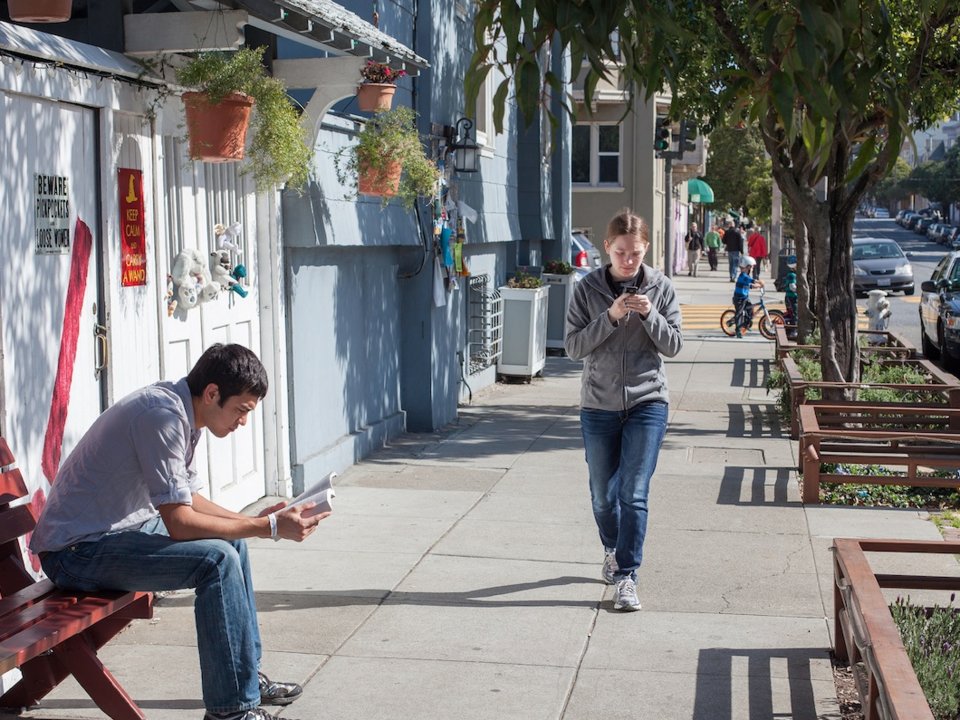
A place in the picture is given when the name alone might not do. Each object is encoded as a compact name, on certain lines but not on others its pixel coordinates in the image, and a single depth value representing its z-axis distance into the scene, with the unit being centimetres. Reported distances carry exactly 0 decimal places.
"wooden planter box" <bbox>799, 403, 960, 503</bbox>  880
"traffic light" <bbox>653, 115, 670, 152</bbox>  2610
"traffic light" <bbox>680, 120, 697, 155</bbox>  2838
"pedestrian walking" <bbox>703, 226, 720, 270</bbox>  4428
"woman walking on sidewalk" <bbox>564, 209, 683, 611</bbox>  621
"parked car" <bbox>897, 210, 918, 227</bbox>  10434
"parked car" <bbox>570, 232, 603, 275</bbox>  2317
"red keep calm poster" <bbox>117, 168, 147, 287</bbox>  638
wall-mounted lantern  1204
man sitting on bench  434
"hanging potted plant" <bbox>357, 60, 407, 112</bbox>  873
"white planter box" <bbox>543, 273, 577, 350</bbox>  1783
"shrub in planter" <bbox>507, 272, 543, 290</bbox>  1553
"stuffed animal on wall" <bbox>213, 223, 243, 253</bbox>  763
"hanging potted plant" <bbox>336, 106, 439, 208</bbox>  930
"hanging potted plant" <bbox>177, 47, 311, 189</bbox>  663
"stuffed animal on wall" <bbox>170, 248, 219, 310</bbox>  702
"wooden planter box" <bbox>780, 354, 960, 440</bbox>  1052
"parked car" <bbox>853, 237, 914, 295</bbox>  3272
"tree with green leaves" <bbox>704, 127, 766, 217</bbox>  6200
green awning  4944
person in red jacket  3922
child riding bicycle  2162
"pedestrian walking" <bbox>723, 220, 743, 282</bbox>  3747
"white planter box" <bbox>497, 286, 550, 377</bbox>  1528
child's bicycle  2133
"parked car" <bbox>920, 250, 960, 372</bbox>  1755
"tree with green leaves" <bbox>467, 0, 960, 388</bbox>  365
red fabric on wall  566
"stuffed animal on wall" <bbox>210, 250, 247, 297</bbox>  756
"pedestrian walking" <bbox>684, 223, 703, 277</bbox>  4469
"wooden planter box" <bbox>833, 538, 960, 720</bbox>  362
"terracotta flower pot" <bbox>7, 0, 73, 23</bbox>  529
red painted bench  402
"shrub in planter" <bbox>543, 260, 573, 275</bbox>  1794
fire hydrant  1878
